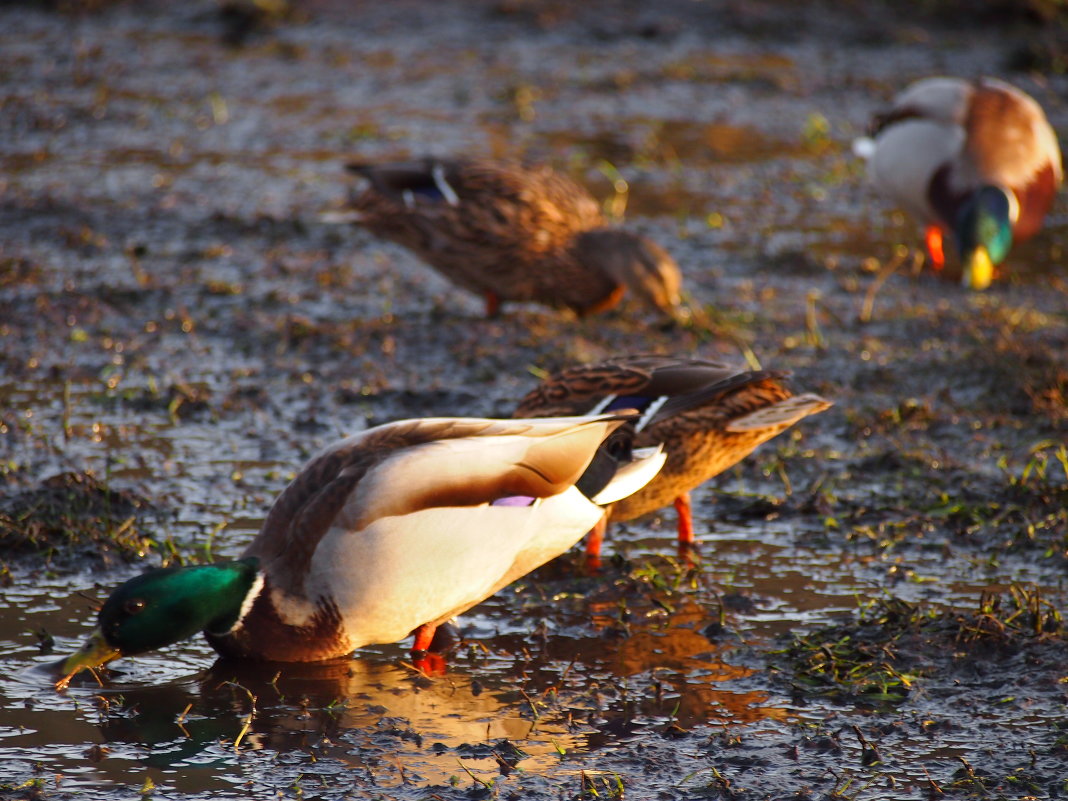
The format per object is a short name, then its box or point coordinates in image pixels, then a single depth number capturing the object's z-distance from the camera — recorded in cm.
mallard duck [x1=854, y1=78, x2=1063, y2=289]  1677
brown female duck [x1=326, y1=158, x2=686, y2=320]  1490
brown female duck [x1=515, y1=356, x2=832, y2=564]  1021
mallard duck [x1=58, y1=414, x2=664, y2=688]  841
